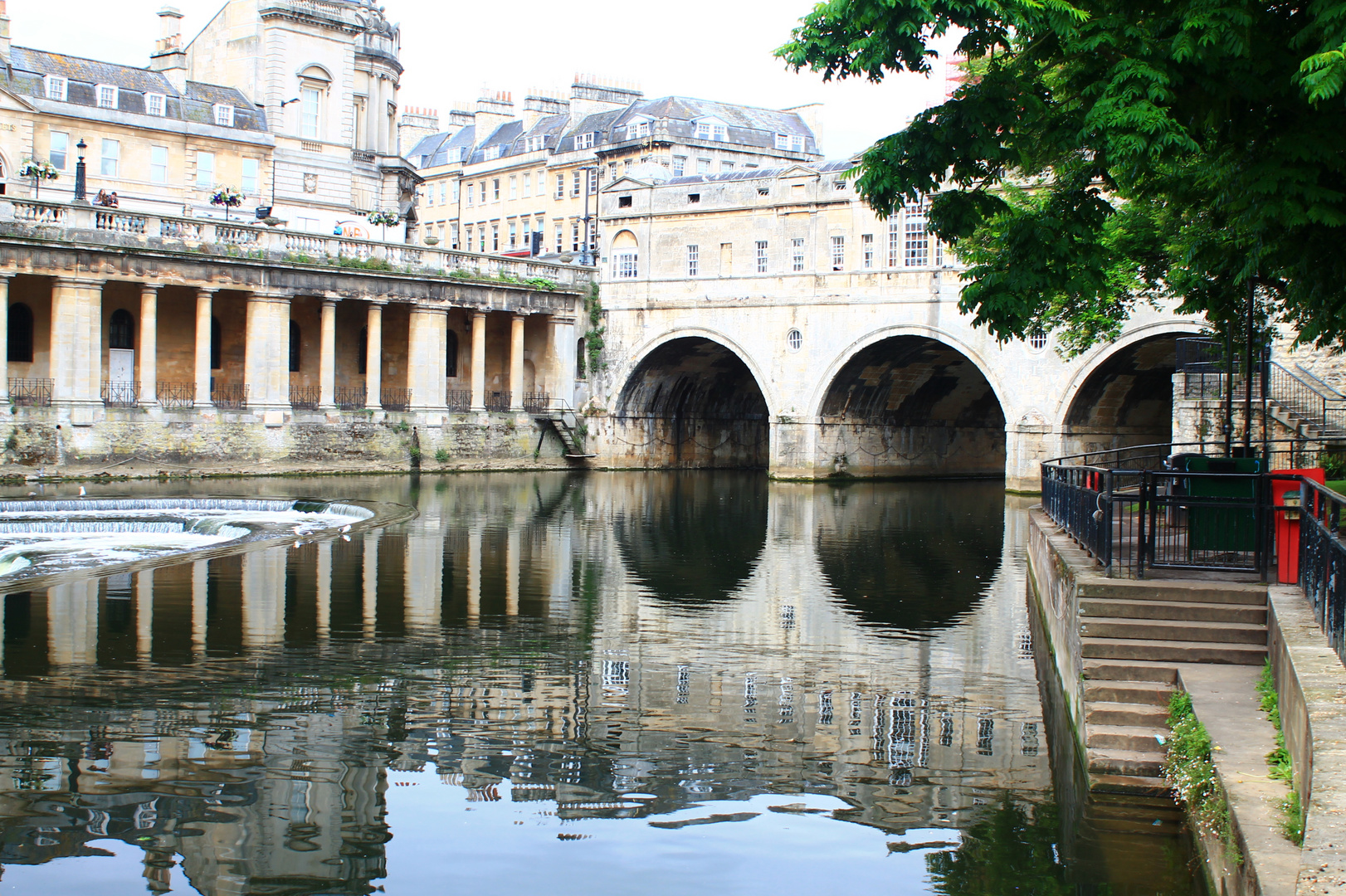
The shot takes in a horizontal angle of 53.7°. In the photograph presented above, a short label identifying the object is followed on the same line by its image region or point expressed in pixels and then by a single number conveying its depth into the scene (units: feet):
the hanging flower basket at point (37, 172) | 129.70
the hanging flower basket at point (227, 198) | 145.28
